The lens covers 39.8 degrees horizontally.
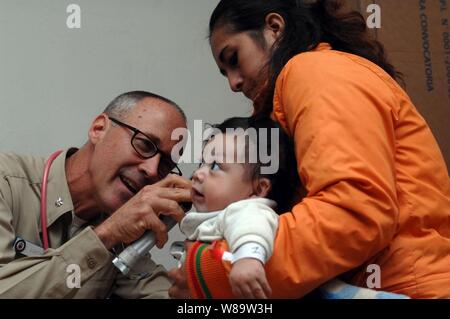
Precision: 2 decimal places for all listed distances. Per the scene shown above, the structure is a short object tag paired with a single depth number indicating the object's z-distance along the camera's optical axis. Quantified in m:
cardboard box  1.73
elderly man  1.31
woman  0.92
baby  1.18
